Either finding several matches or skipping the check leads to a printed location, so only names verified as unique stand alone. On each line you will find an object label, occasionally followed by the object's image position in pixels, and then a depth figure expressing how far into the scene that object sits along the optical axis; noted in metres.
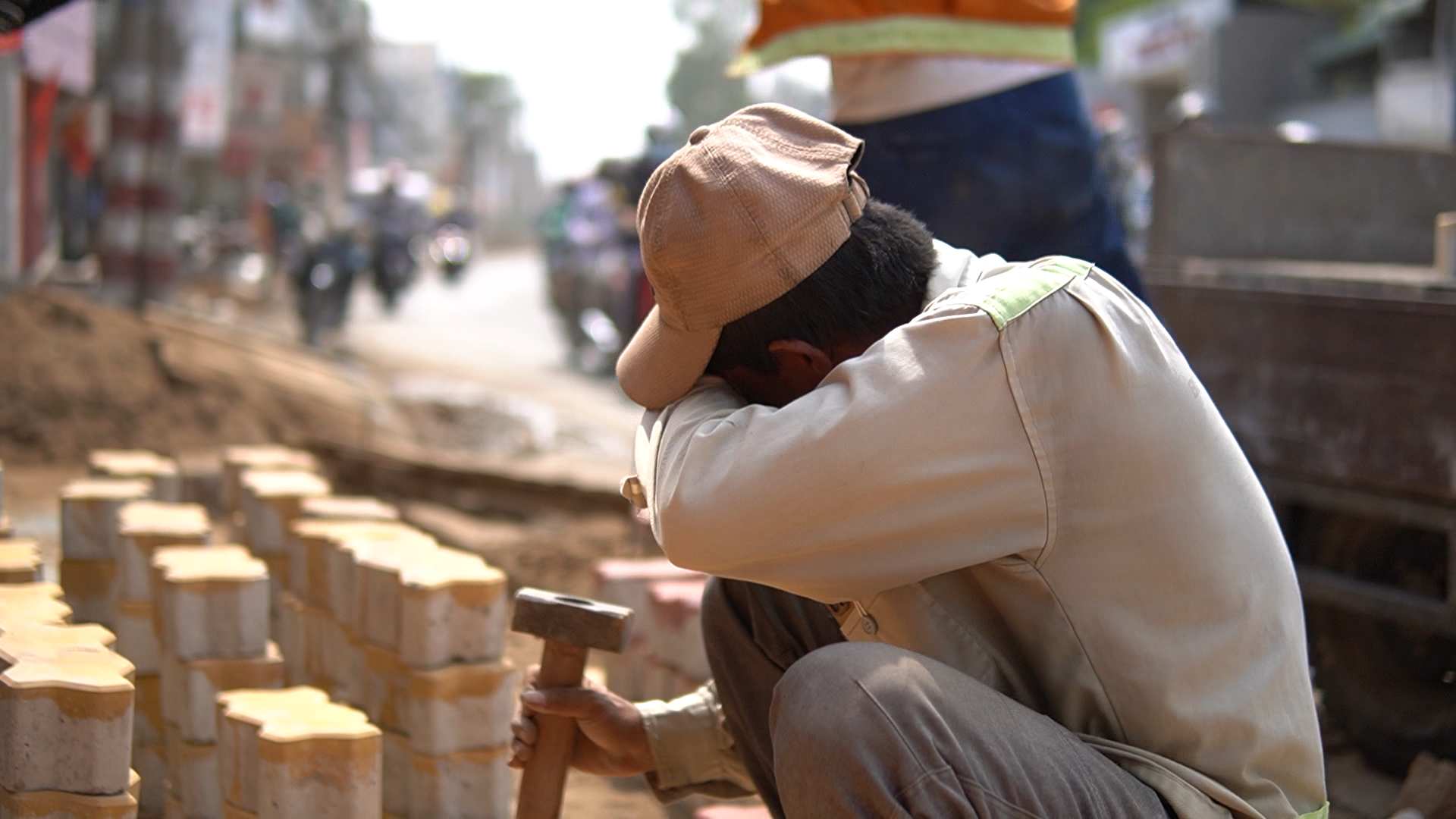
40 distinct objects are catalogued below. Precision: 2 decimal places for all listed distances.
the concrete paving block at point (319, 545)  2.58
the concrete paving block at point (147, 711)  2.55
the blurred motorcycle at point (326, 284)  11.62
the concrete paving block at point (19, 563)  2.47
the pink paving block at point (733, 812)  2.26
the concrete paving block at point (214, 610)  2.30
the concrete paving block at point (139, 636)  2.59
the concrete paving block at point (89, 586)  2.92
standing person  2.88
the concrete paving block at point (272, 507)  3.05
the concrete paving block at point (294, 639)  2.71
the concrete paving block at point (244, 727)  1.90
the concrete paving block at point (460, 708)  2.21
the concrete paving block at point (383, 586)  2.29
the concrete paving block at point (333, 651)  2.55
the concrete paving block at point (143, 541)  2.64
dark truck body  2.77
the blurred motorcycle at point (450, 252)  20.39
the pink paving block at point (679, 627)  2.72
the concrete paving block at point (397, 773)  2.31
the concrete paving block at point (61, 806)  1.75
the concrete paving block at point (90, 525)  2.92
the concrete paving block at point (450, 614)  2.20
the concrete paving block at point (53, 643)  1.86
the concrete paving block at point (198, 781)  2.26
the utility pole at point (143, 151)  8.95
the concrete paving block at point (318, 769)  1.82
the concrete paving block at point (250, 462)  3.53
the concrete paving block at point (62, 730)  1.74
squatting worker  1.43
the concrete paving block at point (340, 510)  2.91
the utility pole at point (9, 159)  8.37
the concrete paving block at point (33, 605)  2.12
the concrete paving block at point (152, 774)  2.49
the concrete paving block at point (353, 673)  2.48
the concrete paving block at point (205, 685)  2.29
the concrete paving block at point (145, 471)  3.49
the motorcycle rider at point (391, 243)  14.68
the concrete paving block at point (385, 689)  2.31
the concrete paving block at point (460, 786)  2.23
